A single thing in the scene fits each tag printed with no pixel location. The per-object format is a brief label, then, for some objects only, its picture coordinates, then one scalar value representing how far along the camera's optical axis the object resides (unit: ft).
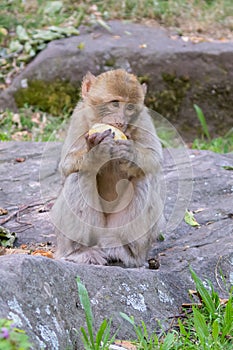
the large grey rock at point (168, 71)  77.61
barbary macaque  34.37
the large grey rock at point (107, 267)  23.38
